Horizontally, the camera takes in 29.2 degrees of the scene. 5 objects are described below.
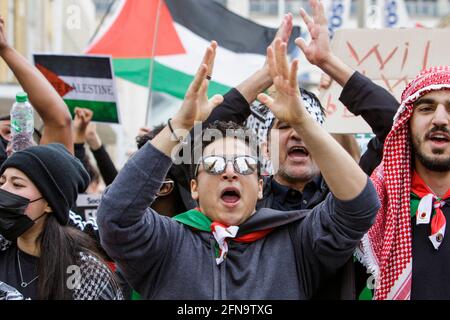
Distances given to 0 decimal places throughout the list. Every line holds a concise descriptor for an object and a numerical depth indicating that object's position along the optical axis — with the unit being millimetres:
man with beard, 3354
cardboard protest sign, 5086
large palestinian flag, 6980
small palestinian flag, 5887
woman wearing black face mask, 3479
